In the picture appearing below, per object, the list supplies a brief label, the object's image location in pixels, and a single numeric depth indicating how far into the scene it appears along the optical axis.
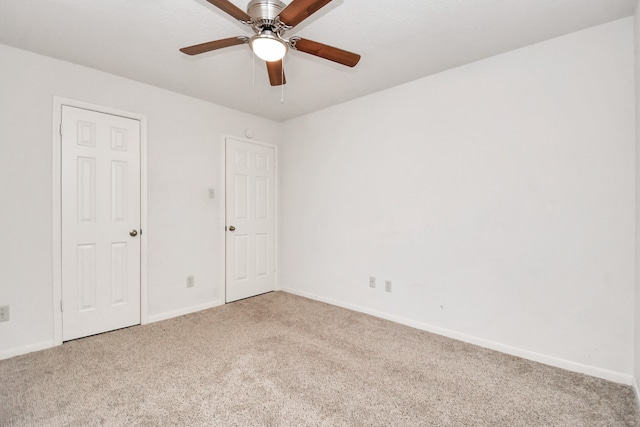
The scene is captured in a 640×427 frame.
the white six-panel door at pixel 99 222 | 2.65
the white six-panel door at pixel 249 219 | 3.80
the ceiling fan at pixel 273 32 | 1.45
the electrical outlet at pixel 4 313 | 2.34
